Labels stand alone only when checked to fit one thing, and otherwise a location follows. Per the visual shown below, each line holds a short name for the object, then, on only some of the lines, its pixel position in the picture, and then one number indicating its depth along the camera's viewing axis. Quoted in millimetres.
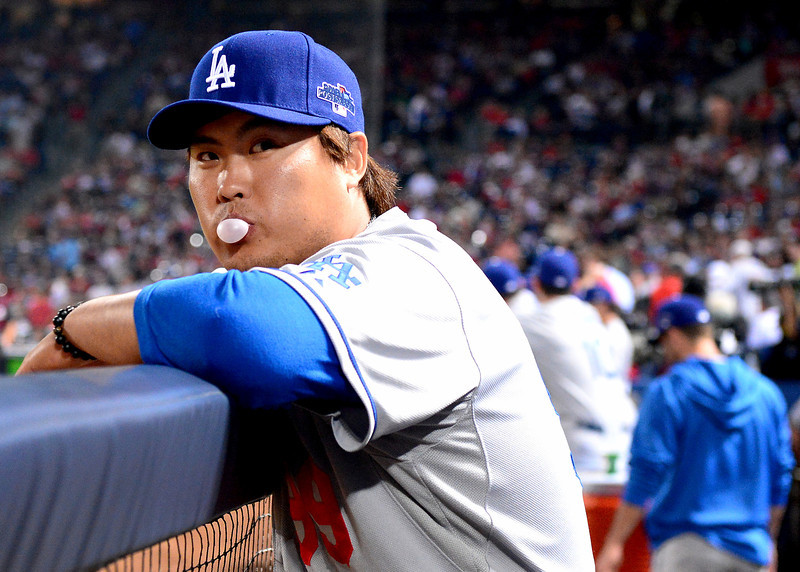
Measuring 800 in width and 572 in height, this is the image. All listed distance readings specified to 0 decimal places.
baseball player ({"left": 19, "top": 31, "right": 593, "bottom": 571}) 2833
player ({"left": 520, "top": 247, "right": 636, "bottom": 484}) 5876
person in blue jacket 4934
